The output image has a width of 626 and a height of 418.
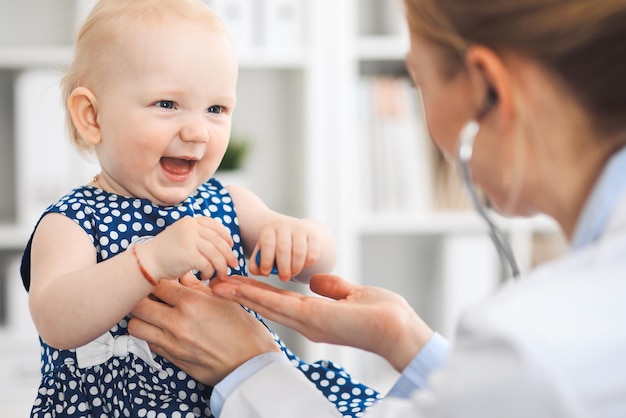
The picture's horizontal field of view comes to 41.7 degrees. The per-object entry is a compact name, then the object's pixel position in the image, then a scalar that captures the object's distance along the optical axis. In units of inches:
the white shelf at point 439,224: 108.8
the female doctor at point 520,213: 24.5
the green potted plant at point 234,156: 104.9
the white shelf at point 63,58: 99.3
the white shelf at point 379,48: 106.7
